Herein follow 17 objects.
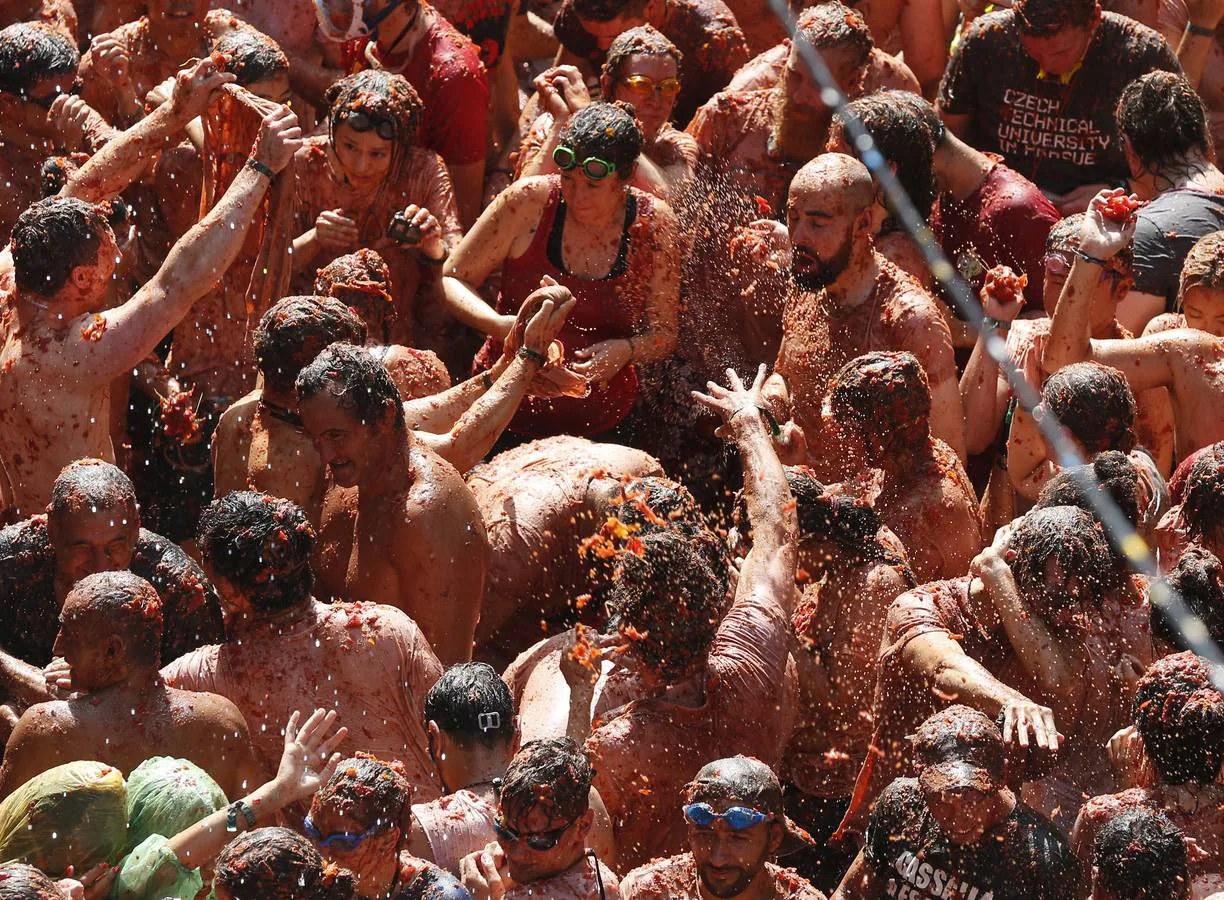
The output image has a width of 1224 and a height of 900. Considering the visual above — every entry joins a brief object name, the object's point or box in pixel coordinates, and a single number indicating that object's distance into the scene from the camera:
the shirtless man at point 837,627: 16.48
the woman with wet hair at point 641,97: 21.62
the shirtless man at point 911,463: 17.00
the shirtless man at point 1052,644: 14.88
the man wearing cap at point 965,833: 13.35
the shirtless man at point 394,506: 16.11
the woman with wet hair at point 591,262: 19.78
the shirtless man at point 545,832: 13.16
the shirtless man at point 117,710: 13.82
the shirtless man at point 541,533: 18.06
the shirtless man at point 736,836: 13.34
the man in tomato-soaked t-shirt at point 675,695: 14.69
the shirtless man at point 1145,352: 17.97
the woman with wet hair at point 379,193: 20.62
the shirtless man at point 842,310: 18.59
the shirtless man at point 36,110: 21.28
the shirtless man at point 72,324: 17.37
